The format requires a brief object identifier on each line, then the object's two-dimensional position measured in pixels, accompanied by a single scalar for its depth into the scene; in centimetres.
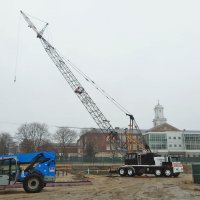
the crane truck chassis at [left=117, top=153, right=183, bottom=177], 2730
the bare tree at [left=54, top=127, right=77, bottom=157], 7715
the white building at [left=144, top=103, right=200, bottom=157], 8080
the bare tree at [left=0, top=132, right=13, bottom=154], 7389
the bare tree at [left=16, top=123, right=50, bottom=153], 7196
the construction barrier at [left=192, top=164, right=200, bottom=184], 1823
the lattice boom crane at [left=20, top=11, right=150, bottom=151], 4042
